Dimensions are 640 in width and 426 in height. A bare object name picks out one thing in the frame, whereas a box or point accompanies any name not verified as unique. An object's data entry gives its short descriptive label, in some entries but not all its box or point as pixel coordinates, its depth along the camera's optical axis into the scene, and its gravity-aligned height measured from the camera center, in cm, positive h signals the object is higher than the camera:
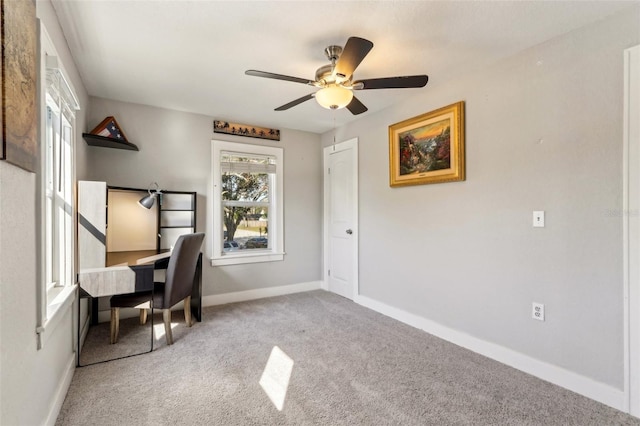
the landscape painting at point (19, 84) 106 +51
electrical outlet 222 -75
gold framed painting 277 +63
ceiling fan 194 +88
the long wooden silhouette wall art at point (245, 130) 395 +111
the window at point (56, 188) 159 +16
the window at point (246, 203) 394 +12
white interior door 406 -10
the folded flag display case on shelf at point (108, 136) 295 +77
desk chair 262 -73
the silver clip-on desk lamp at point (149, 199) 318 +14
